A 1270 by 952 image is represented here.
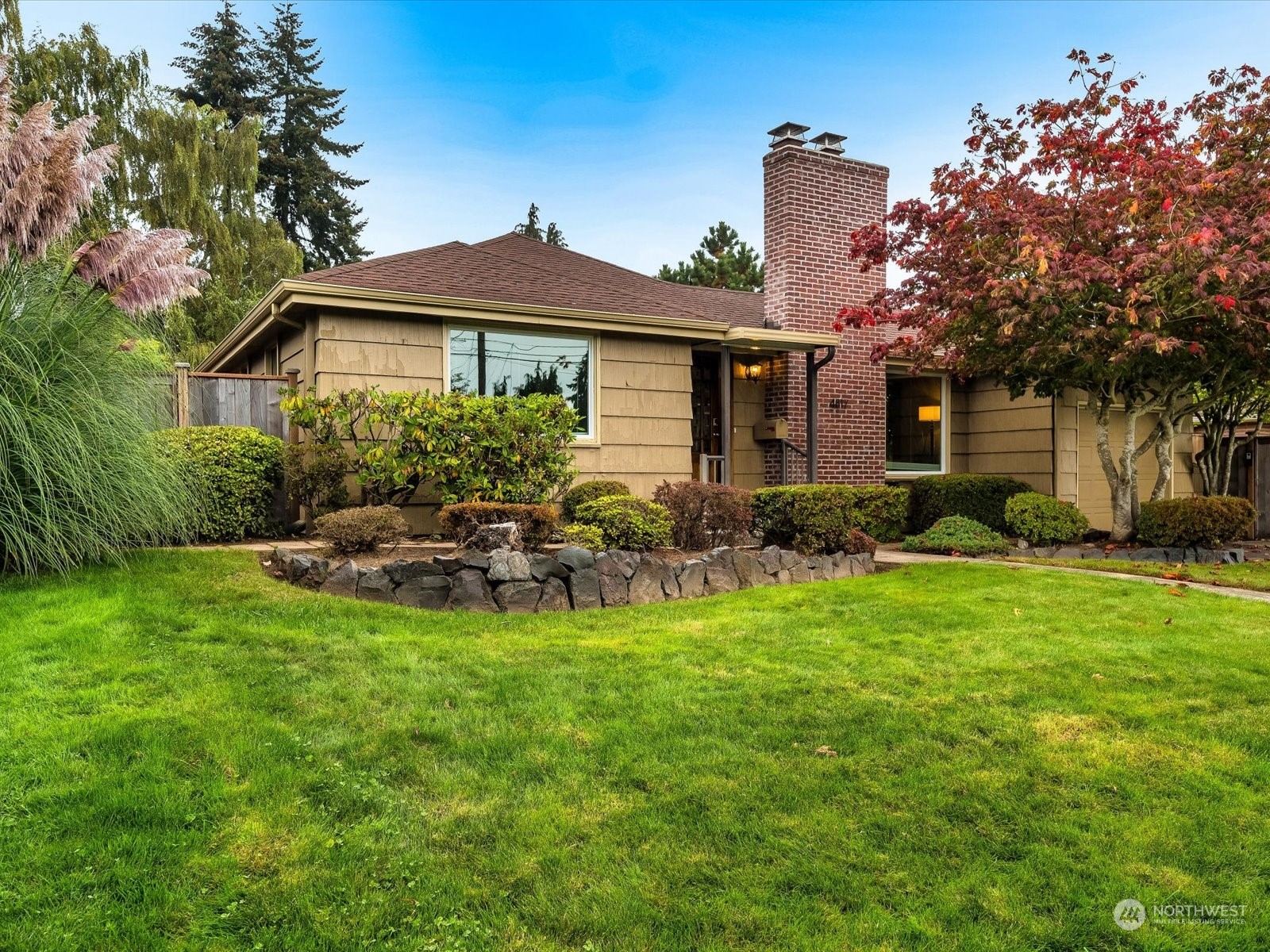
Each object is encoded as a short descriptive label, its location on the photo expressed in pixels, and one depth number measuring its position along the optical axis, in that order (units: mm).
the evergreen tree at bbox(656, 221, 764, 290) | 23109
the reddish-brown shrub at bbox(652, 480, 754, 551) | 7660
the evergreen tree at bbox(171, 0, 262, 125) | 27516
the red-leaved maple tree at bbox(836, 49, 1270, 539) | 8008
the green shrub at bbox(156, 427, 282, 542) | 7188
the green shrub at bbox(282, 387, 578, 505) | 7723
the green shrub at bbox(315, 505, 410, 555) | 6289
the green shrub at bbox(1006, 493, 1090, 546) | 9445
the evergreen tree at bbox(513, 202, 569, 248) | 33469
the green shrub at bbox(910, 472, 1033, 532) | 10898
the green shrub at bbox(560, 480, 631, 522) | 8523
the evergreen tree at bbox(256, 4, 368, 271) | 29031
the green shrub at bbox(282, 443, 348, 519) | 7617
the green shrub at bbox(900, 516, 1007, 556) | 9133
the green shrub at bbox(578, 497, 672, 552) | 7035
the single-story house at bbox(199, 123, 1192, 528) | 8555
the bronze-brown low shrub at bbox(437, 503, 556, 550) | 6660
